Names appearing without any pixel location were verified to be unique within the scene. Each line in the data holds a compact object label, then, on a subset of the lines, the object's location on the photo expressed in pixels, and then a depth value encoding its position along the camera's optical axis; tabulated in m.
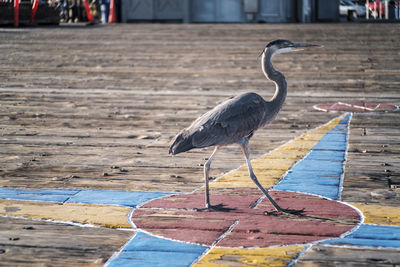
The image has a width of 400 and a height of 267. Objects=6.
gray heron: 4.92
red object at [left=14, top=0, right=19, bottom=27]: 23.75
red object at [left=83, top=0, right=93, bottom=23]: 25.50
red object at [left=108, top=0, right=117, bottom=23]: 25.33
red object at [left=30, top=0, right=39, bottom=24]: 24.01
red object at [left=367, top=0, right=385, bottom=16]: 33.31
